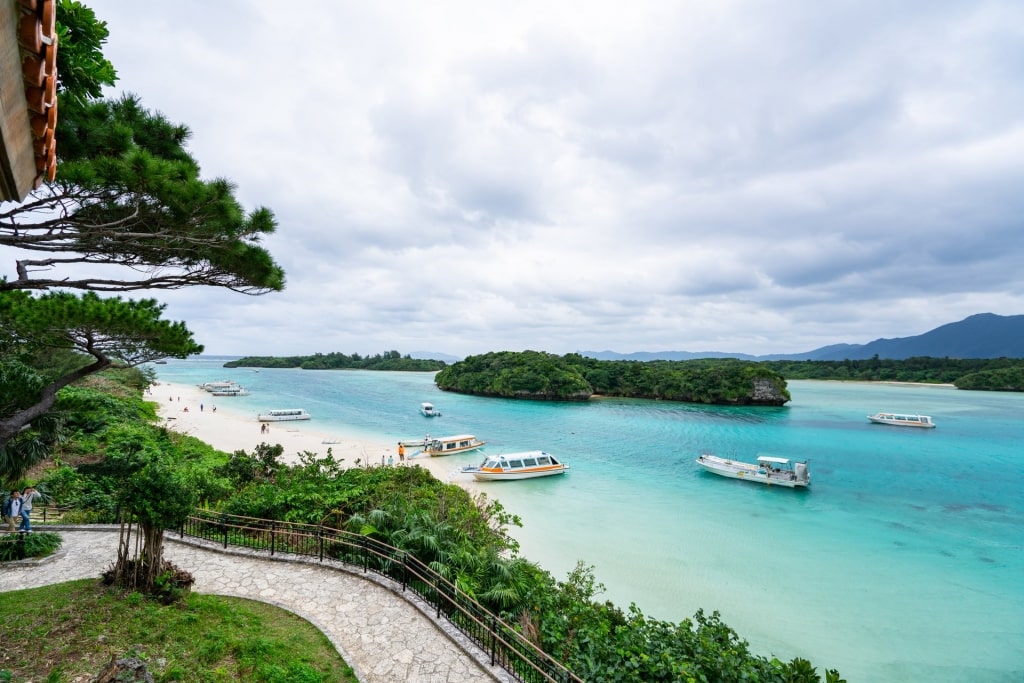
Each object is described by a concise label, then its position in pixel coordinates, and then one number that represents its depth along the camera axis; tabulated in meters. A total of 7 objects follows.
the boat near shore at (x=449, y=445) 35.50
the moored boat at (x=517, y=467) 28.00
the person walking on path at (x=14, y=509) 10.97
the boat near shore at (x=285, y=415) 50.08
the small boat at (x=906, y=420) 51.88
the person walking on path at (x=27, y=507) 10.88
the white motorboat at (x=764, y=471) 28.03
